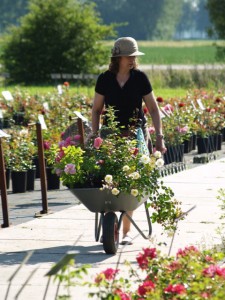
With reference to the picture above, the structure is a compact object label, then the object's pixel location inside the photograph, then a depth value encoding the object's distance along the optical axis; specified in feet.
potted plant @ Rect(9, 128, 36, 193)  70.25
